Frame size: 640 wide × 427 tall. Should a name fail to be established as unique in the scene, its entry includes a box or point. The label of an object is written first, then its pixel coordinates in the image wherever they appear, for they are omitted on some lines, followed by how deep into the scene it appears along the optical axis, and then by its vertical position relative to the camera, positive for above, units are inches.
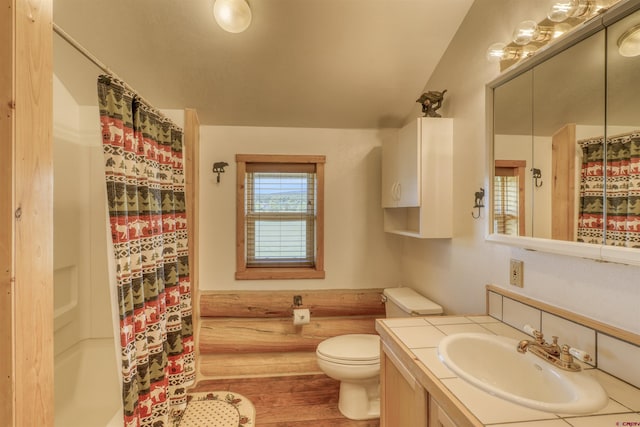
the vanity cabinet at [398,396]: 38.4 -28.1
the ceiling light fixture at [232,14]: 64.8 +43.7
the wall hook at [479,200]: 62.1 +1.6
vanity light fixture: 38.3 +26.6
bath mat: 72.4 -52.2
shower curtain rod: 40.2 +24.1
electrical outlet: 52.0 -11.6
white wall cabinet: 72.9 +8.6
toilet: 72.5 -38.7
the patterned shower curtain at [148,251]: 49.9 -8.3
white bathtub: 71.8 -45.4
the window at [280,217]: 97.8 -2.6
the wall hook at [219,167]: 95.7 +13.8
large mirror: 34.1 +8.4
